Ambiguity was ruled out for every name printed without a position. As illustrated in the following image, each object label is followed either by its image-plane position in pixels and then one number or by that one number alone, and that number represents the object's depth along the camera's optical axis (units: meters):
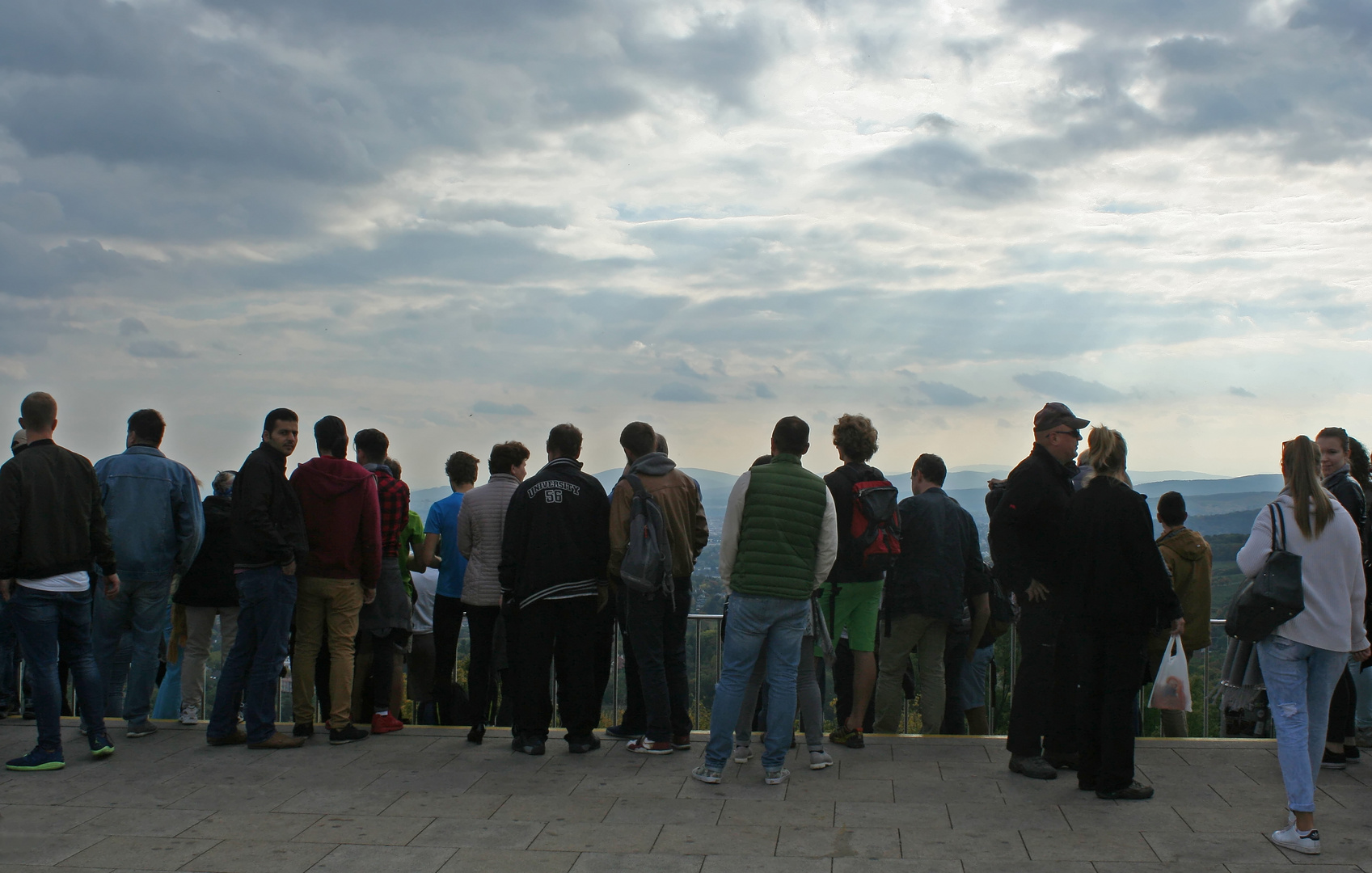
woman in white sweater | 5.18
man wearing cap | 6.18
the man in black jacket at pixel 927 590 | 7.23
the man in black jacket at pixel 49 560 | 6.34
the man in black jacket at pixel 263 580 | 6.88
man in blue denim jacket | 7.27
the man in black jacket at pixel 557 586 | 6.74
